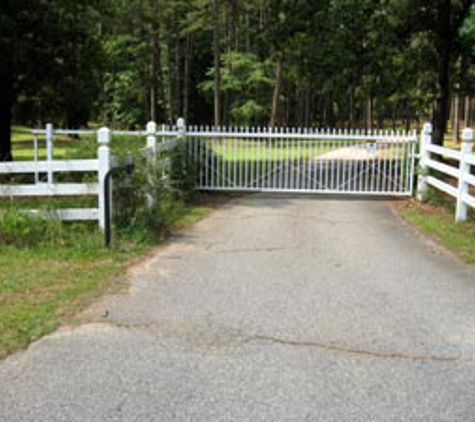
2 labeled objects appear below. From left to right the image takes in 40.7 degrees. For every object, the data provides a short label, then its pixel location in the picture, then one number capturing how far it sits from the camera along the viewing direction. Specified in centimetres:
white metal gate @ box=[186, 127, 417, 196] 1395
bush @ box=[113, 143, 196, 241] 871
